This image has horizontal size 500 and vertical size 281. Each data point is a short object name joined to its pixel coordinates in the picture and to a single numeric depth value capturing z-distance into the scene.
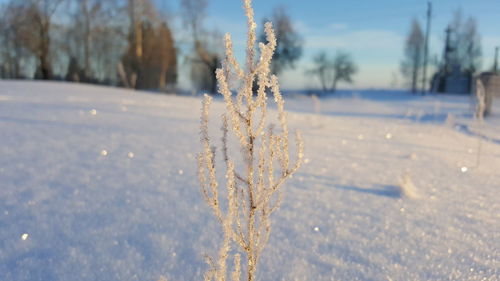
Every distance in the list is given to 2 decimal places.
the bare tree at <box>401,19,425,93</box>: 32.19
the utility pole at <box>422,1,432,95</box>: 23.72
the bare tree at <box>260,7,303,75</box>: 30.98
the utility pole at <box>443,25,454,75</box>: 27.05
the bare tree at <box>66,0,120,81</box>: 22.47
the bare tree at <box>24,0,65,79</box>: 20.75
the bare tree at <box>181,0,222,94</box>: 25.27
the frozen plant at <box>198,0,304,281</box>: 1.10
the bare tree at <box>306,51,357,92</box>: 42.03
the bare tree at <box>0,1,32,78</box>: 21.88
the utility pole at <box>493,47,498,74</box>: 22.99
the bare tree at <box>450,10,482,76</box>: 34.19
